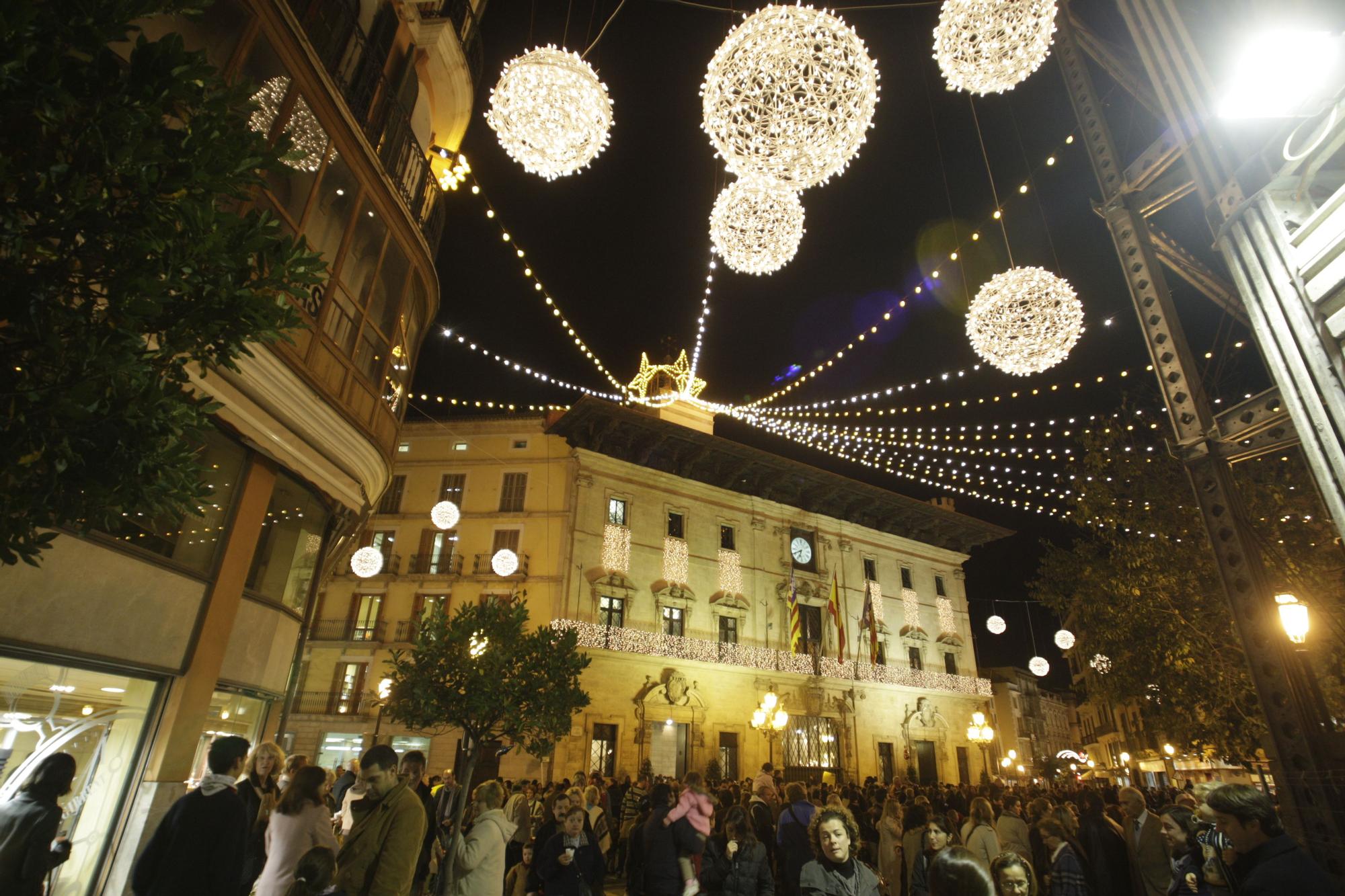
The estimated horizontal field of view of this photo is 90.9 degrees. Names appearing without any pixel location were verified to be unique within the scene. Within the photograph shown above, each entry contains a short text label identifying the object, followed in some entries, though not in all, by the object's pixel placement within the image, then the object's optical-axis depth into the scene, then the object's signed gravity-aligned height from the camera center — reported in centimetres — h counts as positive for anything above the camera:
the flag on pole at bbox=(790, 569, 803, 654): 2183 +407
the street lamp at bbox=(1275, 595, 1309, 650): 549 +116
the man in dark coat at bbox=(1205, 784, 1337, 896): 276 -31
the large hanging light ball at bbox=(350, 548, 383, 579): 1712 +439
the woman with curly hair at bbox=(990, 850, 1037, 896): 293 -45
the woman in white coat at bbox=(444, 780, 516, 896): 445 -66
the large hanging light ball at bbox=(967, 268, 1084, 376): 848 +524
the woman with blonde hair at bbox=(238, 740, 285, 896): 476 -36
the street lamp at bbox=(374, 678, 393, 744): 1705 +134
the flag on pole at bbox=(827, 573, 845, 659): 2347 +474
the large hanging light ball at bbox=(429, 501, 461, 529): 1862 +602
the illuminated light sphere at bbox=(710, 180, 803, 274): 877 +643
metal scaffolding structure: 310 +241
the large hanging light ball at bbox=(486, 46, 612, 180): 710 +639
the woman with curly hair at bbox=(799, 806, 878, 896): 365 -55
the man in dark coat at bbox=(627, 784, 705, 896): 510 -69
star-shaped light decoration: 2541 +1341
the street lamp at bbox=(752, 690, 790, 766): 2120 +121
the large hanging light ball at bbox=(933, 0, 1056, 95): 604 +614
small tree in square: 1199 +123
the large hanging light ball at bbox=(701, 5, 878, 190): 611 +581
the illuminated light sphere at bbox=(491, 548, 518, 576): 1972 +513
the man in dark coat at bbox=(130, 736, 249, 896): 354 -51
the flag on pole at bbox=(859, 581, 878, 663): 2508 +484
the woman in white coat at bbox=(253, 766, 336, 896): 448 -51
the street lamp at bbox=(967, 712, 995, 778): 2588 +120
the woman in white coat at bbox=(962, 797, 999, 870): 581 -57
